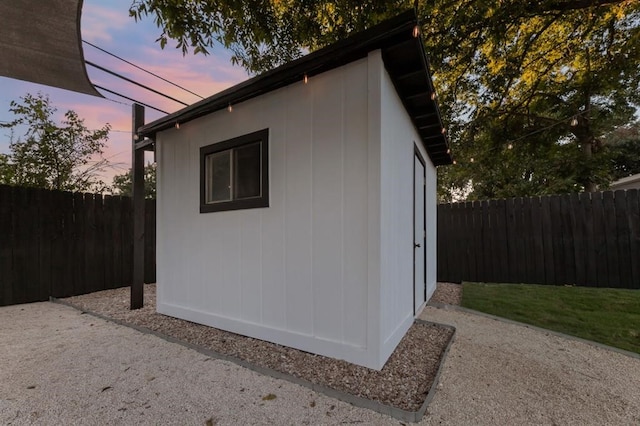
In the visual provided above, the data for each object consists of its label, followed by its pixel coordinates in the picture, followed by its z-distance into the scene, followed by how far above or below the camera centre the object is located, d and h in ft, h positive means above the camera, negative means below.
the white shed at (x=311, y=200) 8.37 +0.48
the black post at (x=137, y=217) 14.87 -0.08
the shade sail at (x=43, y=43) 6.34 +4.05
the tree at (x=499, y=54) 13.79 +9.81
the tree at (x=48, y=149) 20.99 +4.92
